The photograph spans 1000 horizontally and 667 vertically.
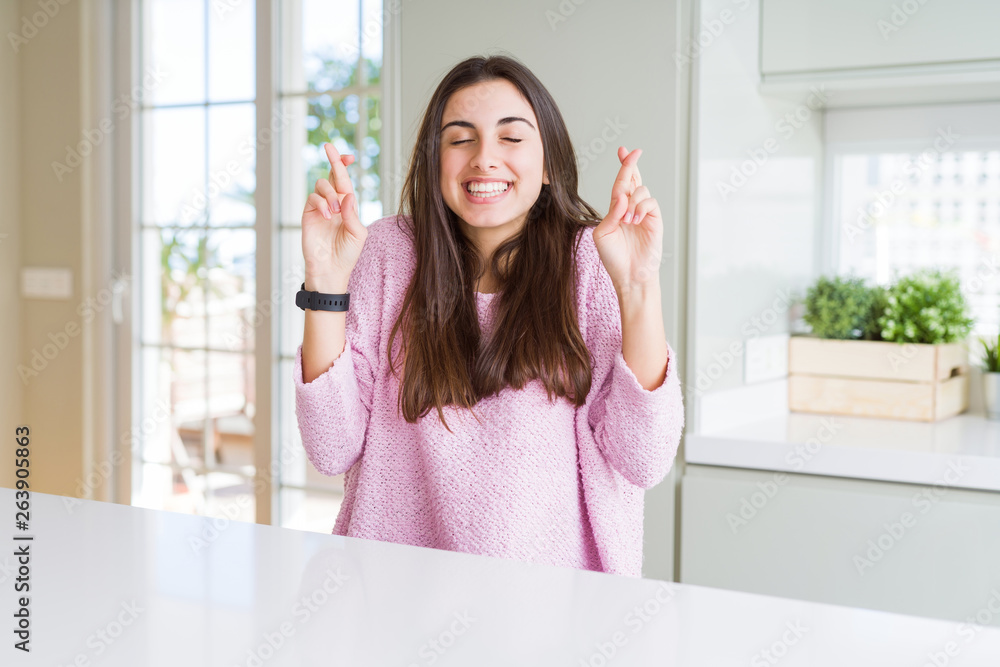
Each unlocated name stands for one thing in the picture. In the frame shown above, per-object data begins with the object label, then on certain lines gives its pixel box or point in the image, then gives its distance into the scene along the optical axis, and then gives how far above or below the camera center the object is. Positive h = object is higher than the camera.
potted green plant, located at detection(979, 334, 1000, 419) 1.88 -0.18
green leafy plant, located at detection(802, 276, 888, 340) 1.94 -0.02
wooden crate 1.84 -0.17
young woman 1.06 -0.08
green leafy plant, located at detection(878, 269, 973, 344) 1.87 -0.02
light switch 2.80 +0.03
